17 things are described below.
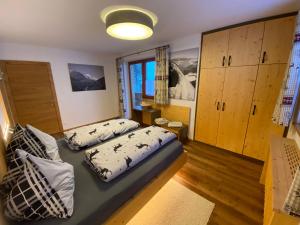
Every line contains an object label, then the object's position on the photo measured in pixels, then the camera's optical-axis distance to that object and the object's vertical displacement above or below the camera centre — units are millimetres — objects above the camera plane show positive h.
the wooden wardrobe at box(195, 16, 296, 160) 1927 -14
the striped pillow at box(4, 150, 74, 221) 810 -705
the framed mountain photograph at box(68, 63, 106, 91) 3750 +183
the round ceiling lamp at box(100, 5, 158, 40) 1435 +661
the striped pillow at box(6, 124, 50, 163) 1169 -549
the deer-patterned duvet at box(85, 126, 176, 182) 1243 -754
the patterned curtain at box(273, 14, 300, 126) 1569 -114
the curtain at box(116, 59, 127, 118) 4391 -92
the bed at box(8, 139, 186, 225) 966 -900
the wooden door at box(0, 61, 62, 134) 2955 -245
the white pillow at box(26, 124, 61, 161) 1361 -653
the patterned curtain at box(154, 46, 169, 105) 3099 +156
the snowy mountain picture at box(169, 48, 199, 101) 2830 +188
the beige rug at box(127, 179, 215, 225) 1396 -1429
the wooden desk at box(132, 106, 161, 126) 3590 -922
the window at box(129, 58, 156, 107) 3882 +114
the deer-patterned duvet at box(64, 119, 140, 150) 1763 -731
